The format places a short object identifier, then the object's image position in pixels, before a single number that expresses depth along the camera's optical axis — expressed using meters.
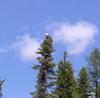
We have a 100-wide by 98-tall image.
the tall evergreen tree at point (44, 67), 39.69
